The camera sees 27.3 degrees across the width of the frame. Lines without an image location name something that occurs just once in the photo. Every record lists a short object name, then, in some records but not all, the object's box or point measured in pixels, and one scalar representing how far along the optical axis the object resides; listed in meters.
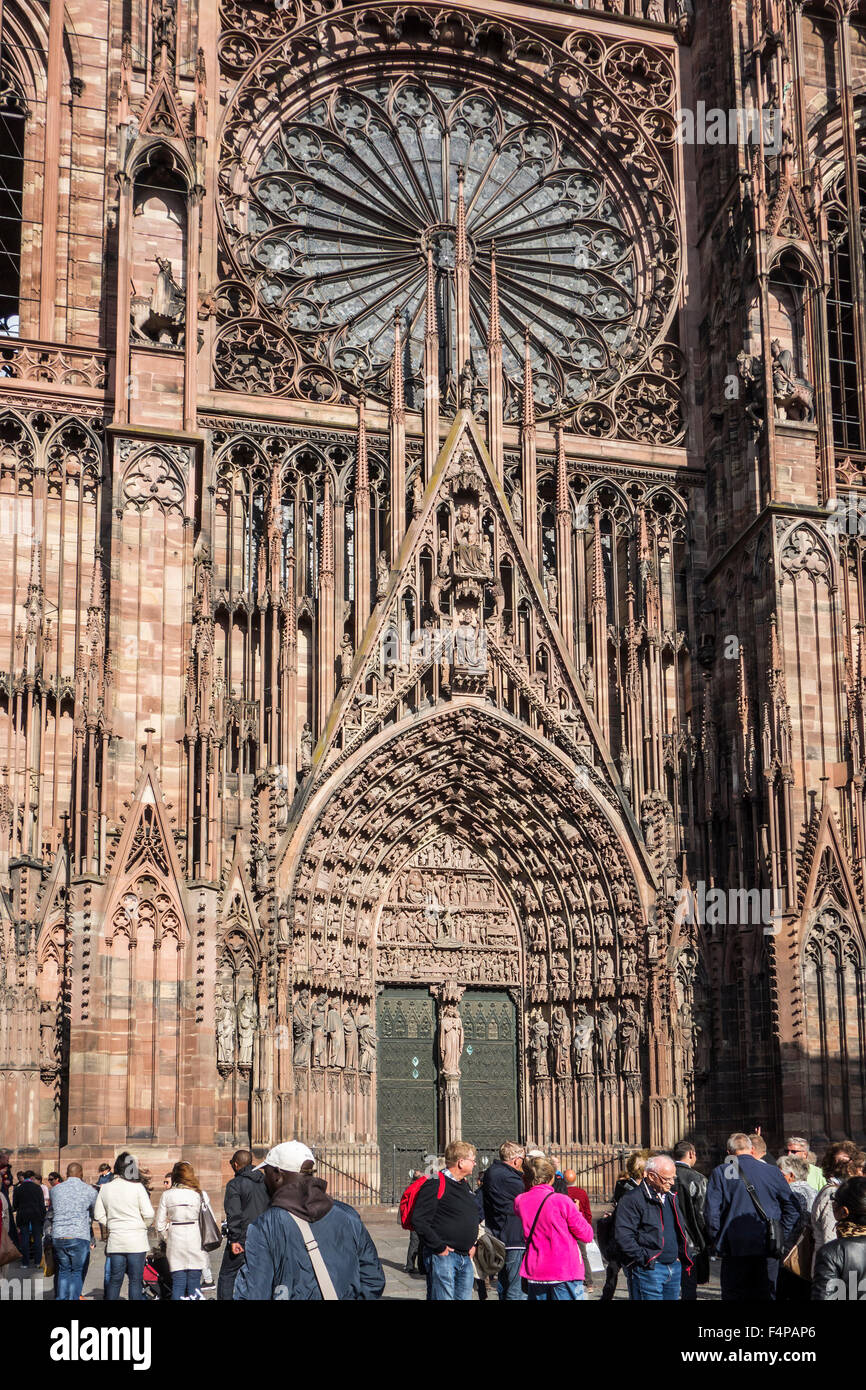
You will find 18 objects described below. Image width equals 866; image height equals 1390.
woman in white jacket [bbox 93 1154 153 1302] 12.33
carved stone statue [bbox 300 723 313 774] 24.00
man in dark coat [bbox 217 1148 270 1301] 11.59
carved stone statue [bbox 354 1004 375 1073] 24.12
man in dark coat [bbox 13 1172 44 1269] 17.44
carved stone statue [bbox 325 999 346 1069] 23.66
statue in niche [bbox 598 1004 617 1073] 24.52
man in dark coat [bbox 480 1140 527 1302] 11.18
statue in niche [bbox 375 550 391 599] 24.78
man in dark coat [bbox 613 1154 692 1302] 9.93
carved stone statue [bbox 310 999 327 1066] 23.42
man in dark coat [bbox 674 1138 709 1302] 11.44
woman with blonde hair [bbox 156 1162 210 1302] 11.77
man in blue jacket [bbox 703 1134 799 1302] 10.12
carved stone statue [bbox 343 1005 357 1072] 23.92
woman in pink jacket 9.84
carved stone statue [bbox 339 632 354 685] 24.42
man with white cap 7.23
